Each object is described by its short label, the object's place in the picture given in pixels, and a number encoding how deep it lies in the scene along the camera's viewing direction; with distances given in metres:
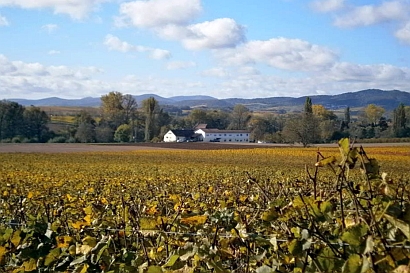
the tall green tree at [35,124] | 93.00
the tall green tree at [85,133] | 92.69
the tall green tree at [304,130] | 74.88
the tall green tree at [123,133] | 98.25
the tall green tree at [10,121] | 91.94
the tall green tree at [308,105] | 93.74
